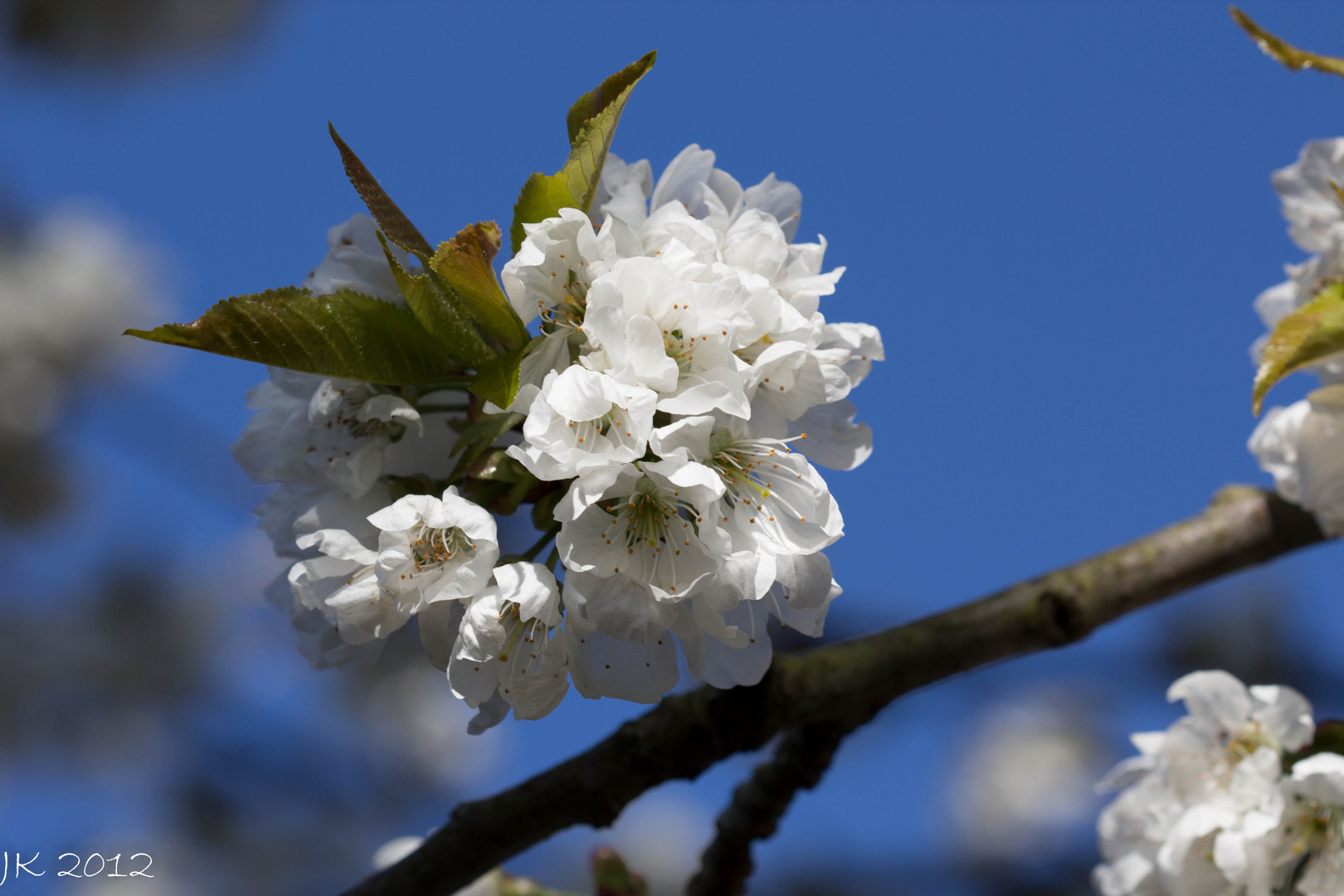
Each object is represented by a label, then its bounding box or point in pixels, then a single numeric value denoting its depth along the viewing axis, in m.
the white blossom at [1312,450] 1.01
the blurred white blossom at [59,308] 5.35
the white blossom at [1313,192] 1.03
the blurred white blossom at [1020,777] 5.16
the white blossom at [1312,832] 0.98
